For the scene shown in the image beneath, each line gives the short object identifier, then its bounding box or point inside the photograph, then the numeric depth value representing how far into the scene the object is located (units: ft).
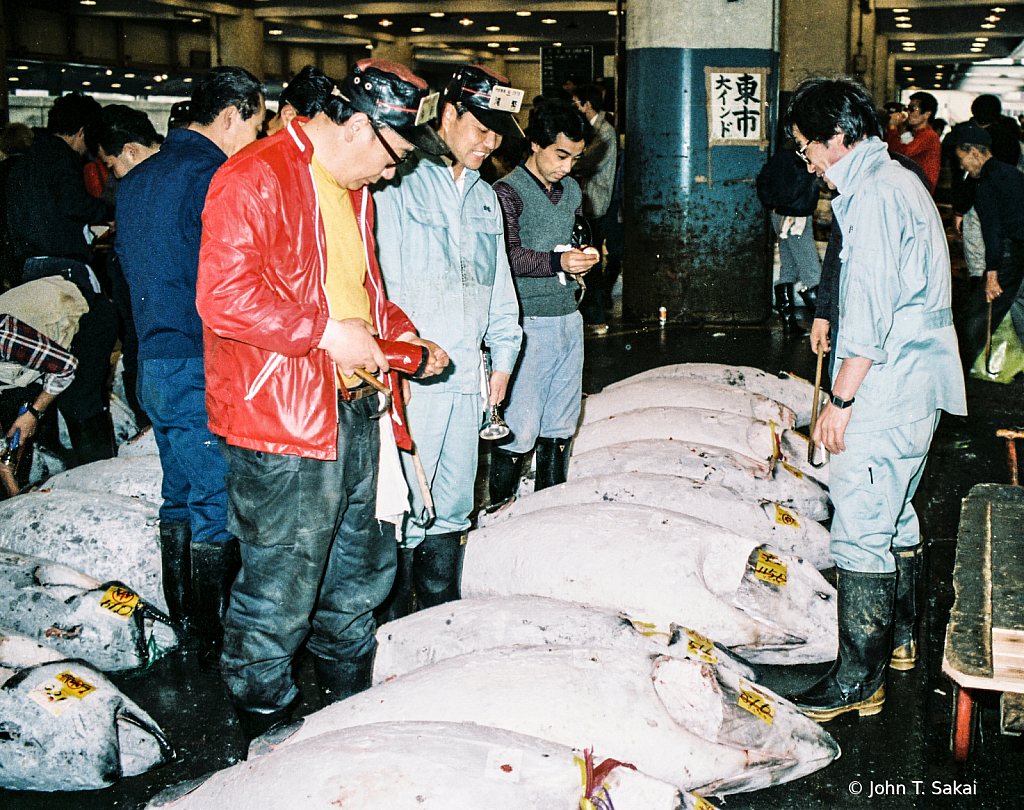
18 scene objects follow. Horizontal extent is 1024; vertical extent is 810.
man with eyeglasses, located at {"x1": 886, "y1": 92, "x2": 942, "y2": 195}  32.83
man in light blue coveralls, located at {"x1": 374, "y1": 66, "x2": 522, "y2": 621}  9.37
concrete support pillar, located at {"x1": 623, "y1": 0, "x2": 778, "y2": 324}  27.91
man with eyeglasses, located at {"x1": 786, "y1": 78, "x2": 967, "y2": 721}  8.35
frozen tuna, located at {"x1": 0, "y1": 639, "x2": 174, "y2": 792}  7.93
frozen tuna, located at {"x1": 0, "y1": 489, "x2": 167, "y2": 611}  11.28
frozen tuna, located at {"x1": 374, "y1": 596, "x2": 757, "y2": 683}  8.28
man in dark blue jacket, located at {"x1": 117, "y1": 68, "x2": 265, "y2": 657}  9.80
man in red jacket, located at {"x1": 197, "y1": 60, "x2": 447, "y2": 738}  6.92
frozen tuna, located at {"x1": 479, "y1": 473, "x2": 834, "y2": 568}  11.48
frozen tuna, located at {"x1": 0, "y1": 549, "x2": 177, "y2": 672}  10.03
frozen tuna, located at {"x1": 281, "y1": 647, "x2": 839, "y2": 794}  7.07
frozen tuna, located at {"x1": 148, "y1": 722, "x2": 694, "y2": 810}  5.75
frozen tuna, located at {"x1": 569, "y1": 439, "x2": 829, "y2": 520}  12.73
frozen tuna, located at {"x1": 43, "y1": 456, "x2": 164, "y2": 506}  13.11
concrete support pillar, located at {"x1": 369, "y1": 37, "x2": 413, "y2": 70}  75.00
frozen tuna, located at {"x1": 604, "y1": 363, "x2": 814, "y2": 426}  17.01
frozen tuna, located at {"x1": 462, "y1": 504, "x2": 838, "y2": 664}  9.50
